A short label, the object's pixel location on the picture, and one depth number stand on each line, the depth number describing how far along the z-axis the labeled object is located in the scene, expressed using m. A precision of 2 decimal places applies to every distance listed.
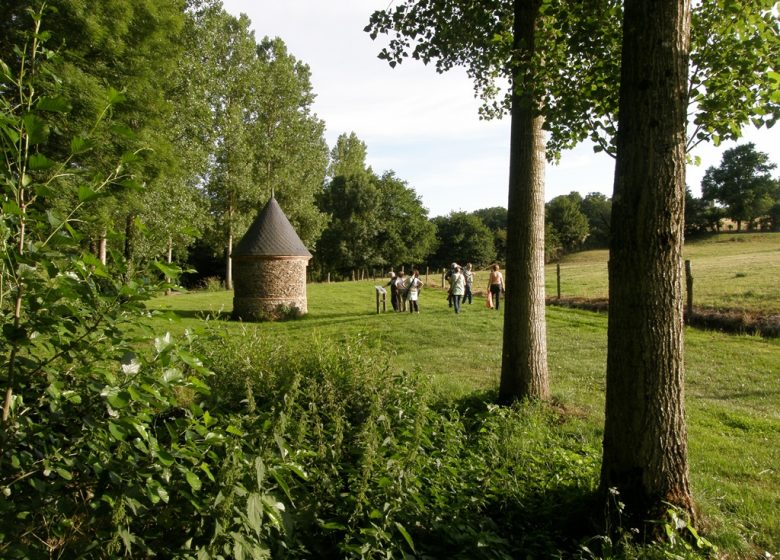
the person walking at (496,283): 18.92
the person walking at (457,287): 18.11
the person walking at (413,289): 18.53
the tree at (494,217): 104.57
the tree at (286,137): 35.62
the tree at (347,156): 56.34
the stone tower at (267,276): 19.81
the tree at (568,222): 79.99
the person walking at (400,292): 19.94
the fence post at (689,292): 14.52
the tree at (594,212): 74.38
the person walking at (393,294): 20.04
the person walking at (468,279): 21.70
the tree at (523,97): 5.72
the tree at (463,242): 73.56
